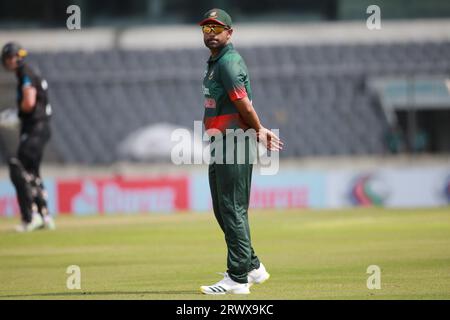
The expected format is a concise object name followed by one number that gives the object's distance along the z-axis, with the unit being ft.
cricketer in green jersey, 28.78
